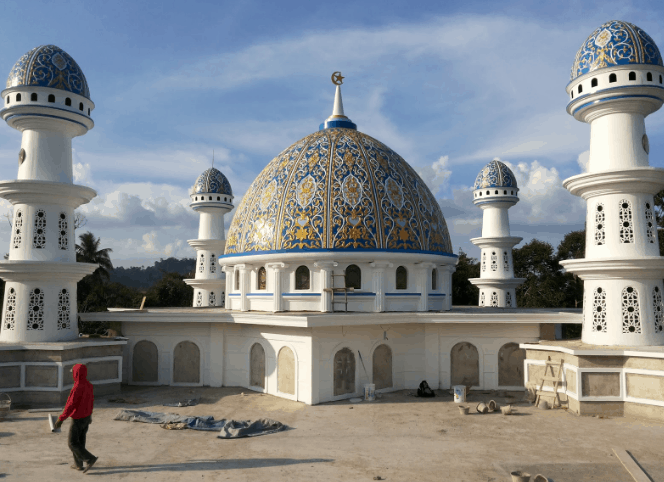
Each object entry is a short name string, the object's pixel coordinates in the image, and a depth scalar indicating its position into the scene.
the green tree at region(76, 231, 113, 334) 40.03
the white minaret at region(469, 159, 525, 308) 32.91
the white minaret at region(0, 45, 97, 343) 18.27
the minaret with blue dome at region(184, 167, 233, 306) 34.03
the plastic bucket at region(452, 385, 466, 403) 18.05
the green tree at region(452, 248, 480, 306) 50.77
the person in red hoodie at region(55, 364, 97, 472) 10.68
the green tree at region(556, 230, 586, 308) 48.50
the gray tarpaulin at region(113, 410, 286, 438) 13.98
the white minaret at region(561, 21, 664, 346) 16.31
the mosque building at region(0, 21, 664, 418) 16.53
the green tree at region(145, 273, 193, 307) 55.91
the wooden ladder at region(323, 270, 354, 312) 20.11
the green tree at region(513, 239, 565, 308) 47.16
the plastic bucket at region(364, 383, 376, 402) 18.59
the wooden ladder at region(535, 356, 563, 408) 16.92
